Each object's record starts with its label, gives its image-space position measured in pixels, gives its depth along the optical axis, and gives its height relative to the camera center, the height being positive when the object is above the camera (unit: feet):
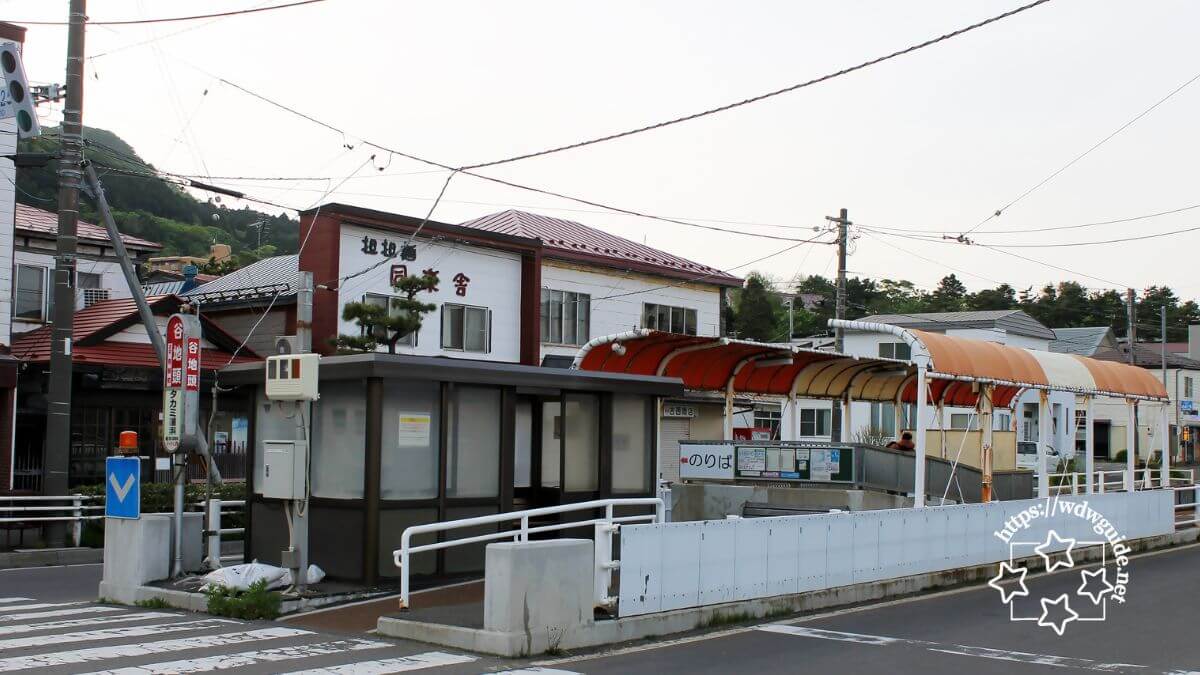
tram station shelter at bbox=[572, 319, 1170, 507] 64.34 +2.54
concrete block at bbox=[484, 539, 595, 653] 33.94 -5.53
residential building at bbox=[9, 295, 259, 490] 90.48 +0.74
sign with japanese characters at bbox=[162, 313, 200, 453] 46.01 +0.83
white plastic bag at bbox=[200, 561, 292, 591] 43.11 -6.57
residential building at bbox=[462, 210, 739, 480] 119.96 +12.43
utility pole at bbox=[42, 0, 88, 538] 68.08 +7.30
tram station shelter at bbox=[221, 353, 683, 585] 45.29 -1.88
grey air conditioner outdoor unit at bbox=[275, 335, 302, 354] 46.37 +2.30
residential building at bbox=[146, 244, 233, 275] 189.16 +24.01
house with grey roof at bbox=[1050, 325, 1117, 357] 229.25 +14.54
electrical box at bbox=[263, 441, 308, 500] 43.37 -2.56
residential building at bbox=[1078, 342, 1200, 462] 232.94 +0.78
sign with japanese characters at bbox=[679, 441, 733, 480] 71.36 -3.36
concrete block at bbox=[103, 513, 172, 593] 46.01 -6.07
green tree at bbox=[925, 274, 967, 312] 336.70 +34.82
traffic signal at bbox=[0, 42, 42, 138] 57.00 +15.40
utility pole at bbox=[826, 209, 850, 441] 113.60 +14.39
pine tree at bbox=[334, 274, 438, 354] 89.97 +6.75
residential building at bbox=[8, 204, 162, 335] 97.55 +11.85
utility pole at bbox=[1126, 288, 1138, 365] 155.74 +12.94
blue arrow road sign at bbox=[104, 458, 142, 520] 46.03 -3.47
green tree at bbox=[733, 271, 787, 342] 260.42 +21.30
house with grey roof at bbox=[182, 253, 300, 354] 108.88 +9.37
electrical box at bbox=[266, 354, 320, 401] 43.16 +0.91
